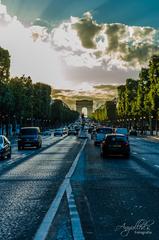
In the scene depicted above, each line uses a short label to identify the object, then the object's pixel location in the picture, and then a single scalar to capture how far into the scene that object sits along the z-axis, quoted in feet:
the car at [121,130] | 135.55
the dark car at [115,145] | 67.48
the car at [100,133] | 113.77
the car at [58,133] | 228.72
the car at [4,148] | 61.45
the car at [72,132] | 244.03
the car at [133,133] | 224.41
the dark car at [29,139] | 96.67
